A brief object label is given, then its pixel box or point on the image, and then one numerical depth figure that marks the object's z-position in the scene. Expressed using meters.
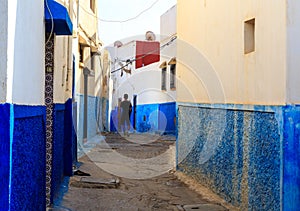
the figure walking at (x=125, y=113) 22.50
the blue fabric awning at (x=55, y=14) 5.23
